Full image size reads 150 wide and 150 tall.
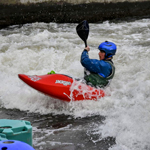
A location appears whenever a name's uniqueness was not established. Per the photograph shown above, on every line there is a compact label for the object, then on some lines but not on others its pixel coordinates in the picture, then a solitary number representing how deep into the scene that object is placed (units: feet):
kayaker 30.23
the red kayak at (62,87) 29.32
